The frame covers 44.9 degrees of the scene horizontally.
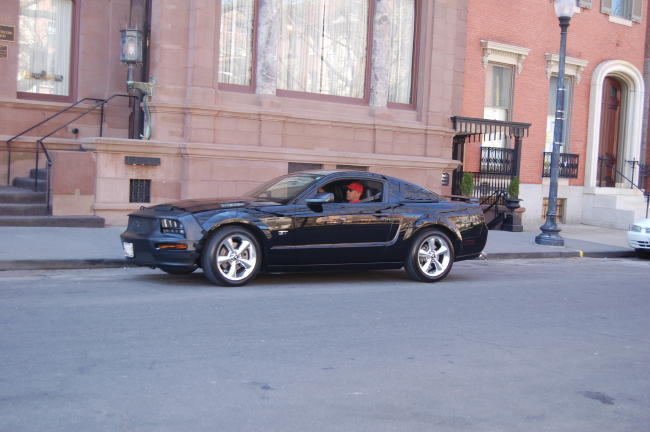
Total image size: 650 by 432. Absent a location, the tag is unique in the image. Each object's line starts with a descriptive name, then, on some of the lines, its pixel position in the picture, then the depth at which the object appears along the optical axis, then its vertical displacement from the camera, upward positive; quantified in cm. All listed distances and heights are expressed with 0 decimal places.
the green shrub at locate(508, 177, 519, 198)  2027 +13
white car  1669 -78
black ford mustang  938 -60
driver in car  1053 -8
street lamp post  1658 +118
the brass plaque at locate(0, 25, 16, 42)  1628 +279
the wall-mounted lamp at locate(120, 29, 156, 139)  1555 +235
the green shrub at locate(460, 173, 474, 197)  2028 +17
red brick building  2206 +303
